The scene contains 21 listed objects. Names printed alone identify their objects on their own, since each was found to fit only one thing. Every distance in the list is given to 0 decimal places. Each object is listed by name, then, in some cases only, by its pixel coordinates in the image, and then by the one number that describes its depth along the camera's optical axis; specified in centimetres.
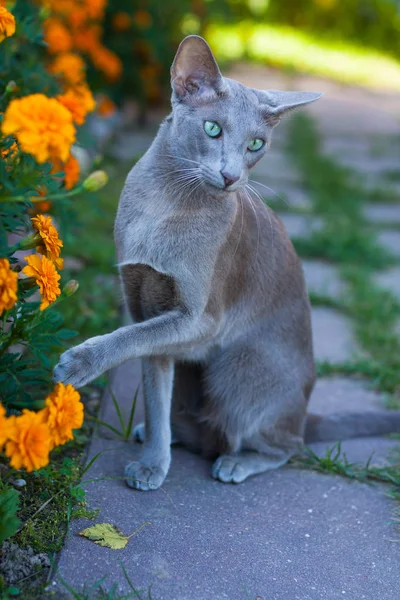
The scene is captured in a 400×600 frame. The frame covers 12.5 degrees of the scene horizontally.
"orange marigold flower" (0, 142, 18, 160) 156
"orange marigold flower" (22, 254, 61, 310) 155
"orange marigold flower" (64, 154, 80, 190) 181
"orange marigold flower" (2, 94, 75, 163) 146
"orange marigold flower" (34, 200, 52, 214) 191
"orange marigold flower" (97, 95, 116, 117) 265
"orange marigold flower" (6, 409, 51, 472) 148
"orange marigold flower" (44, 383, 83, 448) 150
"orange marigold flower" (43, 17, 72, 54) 224
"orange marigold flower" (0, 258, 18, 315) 149
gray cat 169
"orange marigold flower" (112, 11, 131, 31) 307
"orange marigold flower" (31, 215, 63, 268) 158
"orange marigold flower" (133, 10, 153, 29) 314
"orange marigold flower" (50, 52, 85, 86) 210
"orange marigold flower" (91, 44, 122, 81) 265
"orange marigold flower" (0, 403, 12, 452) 147
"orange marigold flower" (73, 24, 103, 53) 257
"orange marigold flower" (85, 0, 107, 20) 227
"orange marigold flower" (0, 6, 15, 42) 154
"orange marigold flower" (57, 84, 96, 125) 177
